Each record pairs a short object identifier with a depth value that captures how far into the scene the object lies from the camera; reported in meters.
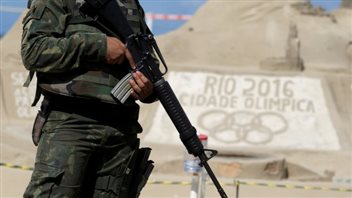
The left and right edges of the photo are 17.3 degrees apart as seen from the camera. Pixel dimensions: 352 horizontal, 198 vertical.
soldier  4.33
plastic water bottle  8.87
